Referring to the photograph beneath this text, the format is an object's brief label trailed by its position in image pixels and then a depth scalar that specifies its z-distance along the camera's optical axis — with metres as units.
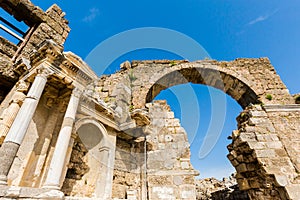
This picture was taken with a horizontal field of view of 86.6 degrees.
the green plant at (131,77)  7.87
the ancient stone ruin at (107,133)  3.37
